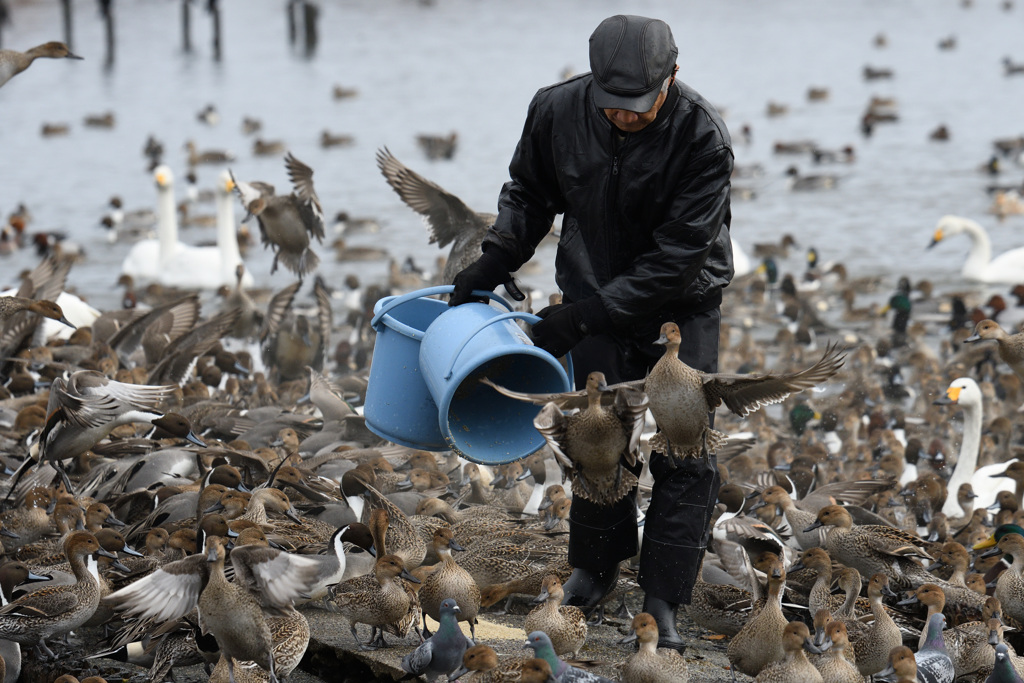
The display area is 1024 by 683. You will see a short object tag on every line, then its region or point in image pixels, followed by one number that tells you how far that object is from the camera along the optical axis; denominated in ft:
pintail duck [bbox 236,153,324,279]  76.28
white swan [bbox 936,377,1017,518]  62.49
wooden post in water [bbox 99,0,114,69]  267.43
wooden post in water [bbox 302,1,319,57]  289.12
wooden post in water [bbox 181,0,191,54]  290.11
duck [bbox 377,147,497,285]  65.41
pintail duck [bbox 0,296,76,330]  65.00
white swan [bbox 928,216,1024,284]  117.50
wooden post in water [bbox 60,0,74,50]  262.24
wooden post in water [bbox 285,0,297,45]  299.58
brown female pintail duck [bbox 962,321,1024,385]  66.28
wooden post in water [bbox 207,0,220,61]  271.57
